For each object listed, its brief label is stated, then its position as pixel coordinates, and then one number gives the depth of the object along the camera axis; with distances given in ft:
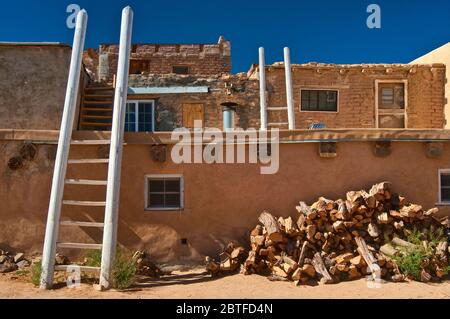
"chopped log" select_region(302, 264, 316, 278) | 23.90
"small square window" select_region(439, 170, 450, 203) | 28.48
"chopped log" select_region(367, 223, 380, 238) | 24.88
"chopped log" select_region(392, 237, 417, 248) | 24.21
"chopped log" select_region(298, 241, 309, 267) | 24.61
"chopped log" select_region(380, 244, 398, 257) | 24.30
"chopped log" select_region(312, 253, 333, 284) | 23.72
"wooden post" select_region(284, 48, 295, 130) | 33.17
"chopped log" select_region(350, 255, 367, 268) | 24.04
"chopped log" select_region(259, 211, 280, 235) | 25.47
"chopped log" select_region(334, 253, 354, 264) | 24.32
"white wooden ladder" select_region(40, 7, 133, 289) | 22.99
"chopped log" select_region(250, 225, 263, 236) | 26.53
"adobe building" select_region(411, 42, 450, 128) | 51.83
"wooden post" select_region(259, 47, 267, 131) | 33.70
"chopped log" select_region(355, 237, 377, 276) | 23.68
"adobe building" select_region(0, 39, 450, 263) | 27.61
